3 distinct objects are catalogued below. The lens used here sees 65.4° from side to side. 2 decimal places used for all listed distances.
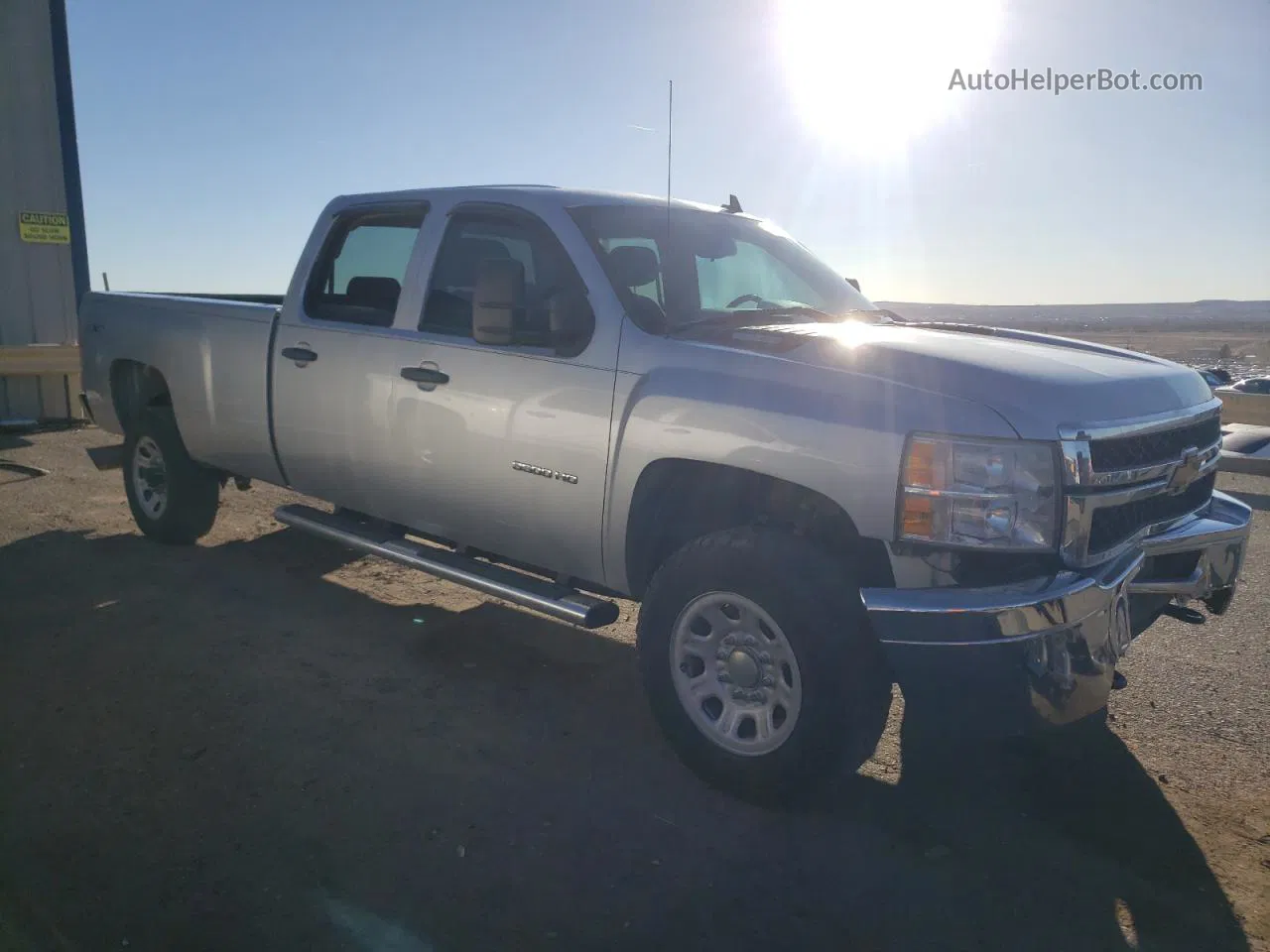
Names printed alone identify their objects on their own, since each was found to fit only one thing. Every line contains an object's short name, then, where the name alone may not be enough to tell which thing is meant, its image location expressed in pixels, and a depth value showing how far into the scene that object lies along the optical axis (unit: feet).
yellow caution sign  37.29
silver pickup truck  9.39
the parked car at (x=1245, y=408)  36.29
